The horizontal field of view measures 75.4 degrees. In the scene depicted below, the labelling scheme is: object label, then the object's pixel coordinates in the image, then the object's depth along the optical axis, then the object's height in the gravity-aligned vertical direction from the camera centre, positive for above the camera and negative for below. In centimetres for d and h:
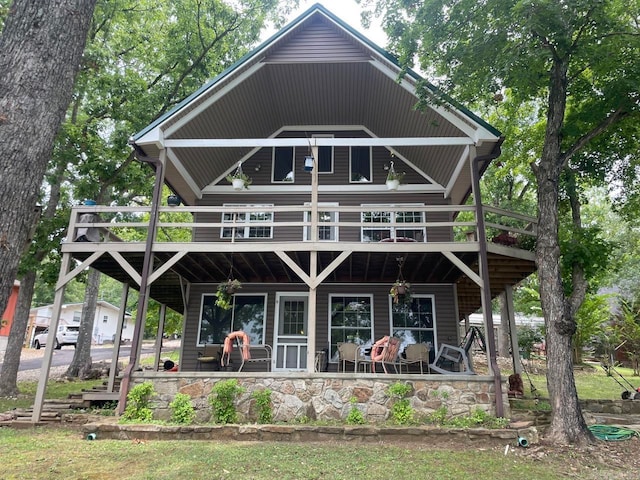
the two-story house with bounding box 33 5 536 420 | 915 +405
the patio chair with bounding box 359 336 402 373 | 863 +7
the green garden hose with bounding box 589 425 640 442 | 730 -132
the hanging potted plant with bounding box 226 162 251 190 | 1061 +432
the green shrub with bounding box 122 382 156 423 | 755 -95
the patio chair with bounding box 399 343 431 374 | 924 +1
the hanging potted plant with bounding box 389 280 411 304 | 944 +139
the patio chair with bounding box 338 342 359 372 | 906 +6
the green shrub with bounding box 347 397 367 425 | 753 -109
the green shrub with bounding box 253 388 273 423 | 762 -94
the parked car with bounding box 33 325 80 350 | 3012 +83
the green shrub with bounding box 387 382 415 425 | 754 -89
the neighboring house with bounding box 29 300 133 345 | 3585 +292
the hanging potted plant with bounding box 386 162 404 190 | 1038 +420
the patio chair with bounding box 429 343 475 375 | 1008 -13
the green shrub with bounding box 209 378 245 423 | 761 -89
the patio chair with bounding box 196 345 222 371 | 1084 -5
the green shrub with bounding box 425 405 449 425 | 755 -108
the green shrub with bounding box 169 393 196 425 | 758 -103
